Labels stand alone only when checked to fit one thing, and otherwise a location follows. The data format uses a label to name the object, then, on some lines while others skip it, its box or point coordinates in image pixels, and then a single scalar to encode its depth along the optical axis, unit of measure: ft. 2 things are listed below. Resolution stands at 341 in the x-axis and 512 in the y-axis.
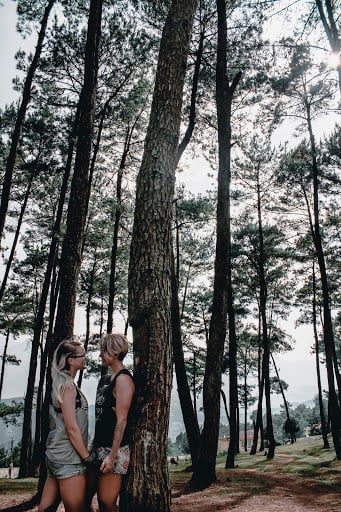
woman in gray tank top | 8.39
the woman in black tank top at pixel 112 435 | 8.10
